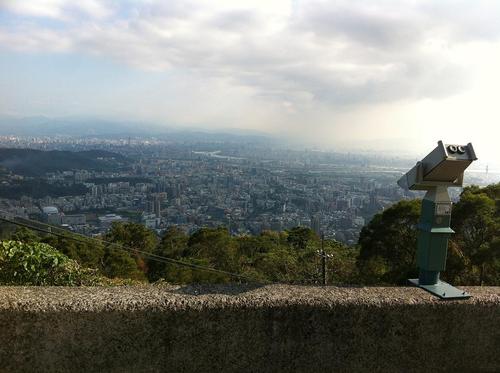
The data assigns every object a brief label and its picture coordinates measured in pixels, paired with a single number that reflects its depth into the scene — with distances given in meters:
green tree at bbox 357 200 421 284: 10.99
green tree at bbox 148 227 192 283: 13.88
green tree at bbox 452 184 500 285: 8.59
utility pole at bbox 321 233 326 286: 10.46
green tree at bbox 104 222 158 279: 13.05
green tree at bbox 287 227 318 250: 18.35
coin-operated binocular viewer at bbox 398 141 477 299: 2.76
